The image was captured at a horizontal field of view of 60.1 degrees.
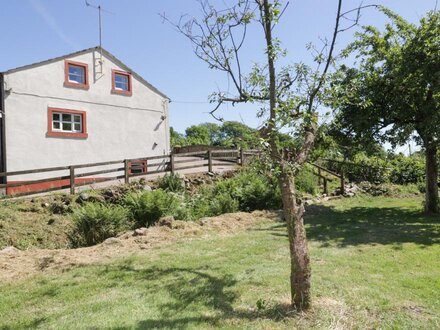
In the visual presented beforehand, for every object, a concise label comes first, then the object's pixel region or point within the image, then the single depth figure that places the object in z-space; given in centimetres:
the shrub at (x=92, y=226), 919
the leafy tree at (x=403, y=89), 1116
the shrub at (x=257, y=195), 1289
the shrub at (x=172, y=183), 1412
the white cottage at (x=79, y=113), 1590
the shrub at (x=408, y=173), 2034
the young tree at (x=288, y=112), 422
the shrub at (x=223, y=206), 1201
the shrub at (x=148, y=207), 1050
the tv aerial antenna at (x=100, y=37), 1896
